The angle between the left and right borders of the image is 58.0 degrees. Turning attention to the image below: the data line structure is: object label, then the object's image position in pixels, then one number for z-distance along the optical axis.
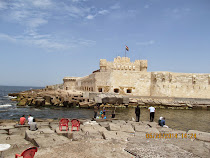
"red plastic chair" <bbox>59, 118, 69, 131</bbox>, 7.46
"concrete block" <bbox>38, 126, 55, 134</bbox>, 7.12
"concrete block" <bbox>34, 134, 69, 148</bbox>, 5.50
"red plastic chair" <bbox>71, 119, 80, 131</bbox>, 7.48
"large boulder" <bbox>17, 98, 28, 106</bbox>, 22.96
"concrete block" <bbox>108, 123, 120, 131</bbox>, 7.87
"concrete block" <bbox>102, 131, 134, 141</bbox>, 6.54
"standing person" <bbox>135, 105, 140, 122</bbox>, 11.01
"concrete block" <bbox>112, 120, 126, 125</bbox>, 10.31
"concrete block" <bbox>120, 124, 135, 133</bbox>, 7.67
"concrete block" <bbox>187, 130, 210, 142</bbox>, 6.93
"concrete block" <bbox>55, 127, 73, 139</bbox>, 6.42
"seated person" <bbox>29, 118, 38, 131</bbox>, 7.43
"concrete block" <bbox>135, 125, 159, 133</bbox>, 7.85
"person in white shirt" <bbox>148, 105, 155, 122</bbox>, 11.57
